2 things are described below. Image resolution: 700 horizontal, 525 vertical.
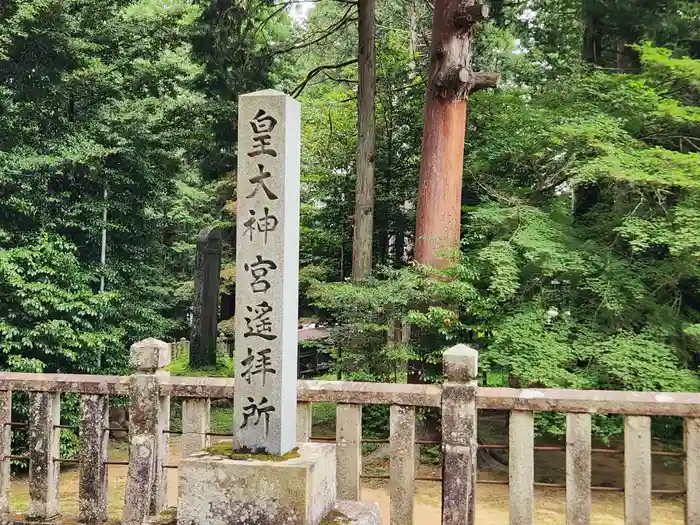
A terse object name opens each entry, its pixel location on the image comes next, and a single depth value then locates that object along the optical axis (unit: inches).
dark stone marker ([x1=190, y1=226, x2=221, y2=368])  499.2
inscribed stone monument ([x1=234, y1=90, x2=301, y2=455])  136.4
